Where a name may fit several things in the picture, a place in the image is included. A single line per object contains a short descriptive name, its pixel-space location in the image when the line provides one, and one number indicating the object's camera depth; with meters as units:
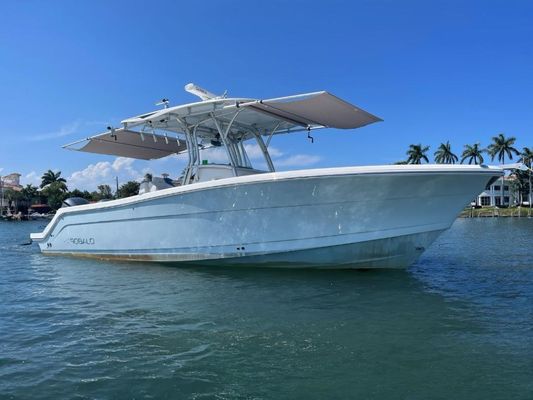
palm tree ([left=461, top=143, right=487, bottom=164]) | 84.25
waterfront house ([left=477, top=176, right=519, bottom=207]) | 92.75
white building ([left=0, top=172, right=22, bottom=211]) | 103.69
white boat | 8.16
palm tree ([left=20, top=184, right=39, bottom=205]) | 102.88
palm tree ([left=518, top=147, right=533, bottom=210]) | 78.94
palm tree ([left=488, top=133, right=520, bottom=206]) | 81.31
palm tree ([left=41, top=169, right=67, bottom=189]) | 108.25
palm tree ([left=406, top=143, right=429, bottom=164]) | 84.50
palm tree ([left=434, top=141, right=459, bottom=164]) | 86.82
